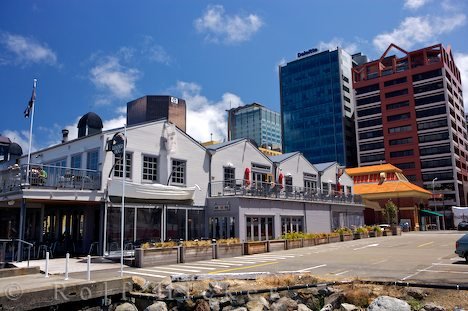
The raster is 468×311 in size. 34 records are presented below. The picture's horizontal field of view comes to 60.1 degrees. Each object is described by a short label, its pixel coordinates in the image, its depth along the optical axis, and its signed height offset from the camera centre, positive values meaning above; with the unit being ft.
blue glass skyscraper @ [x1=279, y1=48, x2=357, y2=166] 414.21 +118.46
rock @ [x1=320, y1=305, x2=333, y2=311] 35.05 -7.79
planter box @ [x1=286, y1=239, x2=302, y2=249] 94.70 -6.06
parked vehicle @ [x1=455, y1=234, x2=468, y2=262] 58.29 -4.56
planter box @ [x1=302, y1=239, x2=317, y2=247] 101.44 -6.13
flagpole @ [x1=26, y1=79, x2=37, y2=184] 78.84 +23.97
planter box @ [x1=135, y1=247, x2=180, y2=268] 63.67 -5.84
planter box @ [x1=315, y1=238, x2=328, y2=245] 106.83 -6.16
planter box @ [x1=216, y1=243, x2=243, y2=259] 76.69 -6.01
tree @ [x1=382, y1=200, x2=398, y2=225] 193.47 +1.62
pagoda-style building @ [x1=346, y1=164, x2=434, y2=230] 226.38 +11.92
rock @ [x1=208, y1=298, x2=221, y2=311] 39.17 -8.19
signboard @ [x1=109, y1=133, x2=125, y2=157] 70.54 +13.97
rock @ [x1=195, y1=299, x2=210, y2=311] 39.47 -8.32
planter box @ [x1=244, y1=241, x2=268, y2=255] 82.48 -5.94
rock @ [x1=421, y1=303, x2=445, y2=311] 30.94 -6.98
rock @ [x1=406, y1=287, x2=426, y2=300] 34.45 -6.55
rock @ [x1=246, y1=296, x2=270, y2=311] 37.14 -7.91
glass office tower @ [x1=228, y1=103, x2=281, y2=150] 612.70 +146.36
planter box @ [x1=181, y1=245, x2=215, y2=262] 70.69 -5.95
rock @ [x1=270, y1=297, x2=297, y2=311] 37.09 -7.94
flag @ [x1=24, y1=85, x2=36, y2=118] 80.02 +23.26
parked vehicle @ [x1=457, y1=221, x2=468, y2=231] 203.10 -5.33
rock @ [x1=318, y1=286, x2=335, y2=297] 37.83 -6.82
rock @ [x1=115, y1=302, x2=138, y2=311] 41.22 -8.73
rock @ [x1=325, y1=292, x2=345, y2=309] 35.73 -7.27
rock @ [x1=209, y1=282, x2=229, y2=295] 40.74 -6.86
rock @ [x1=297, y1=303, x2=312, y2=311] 36.18 -7.98
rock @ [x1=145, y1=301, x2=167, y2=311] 39.68 -8.43
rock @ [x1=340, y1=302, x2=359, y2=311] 33.65 -7.45
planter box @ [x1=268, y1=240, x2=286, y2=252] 89.25 -6.03
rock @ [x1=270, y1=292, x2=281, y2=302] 38.65 -7.45
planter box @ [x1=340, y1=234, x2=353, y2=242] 121.49 -6.10
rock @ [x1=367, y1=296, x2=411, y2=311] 31.30 -6.84
